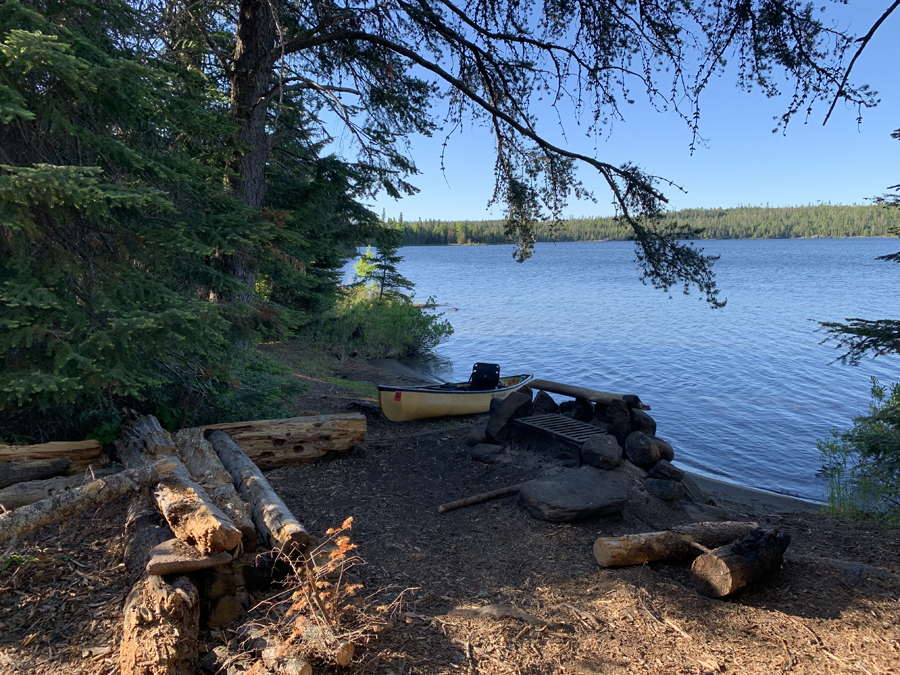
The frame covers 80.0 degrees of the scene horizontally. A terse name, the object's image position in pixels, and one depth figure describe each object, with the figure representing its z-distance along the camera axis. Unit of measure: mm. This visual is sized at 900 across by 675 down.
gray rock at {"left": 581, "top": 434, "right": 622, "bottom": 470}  6066
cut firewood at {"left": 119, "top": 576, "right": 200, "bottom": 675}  2549
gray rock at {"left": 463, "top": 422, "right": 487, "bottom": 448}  7318
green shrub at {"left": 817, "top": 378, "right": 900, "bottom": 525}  6273
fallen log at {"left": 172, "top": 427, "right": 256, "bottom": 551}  3652
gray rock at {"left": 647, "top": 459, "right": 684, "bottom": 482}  6262
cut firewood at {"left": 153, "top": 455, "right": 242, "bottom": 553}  3207
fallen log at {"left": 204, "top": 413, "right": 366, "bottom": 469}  6301
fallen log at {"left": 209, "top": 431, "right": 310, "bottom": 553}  3515
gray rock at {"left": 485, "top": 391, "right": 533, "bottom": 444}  7285
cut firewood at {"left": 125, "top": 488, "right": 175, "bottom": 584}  3354
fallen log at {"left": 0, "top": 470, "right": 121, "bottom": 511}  4309
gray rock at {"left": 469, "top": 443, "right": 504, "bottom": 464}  6801
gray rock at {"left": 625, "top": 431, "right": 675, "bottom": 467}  6402
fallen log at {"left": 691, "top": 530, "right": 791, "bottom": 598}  3646
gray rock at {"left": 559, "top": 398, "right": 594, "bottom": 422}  7836
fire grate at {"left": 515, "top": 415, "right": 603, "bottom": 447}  6684
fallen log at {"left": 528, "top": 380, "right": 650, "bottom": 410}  7238
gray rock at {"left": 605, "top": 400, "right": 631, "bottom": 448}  6996
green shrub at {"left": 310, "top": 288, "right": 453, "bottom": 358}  18578
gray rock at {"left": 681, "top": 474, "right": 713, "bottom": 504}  6438
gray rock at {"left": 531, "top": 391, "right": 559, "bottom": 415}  7906
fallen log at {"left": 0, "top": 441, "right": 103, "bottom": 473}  4789
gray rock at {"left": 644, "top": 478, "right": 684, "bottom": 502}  5980
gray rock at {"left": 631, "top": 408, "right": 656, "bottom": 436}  7121
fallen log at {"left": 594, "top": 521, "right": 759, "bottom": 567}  4148
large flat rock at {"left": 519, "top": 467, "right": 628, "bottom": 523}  5070
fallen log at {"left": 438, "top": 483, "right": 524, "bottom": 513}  5473
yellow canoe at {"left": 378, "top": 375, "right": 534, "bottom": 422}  9414
